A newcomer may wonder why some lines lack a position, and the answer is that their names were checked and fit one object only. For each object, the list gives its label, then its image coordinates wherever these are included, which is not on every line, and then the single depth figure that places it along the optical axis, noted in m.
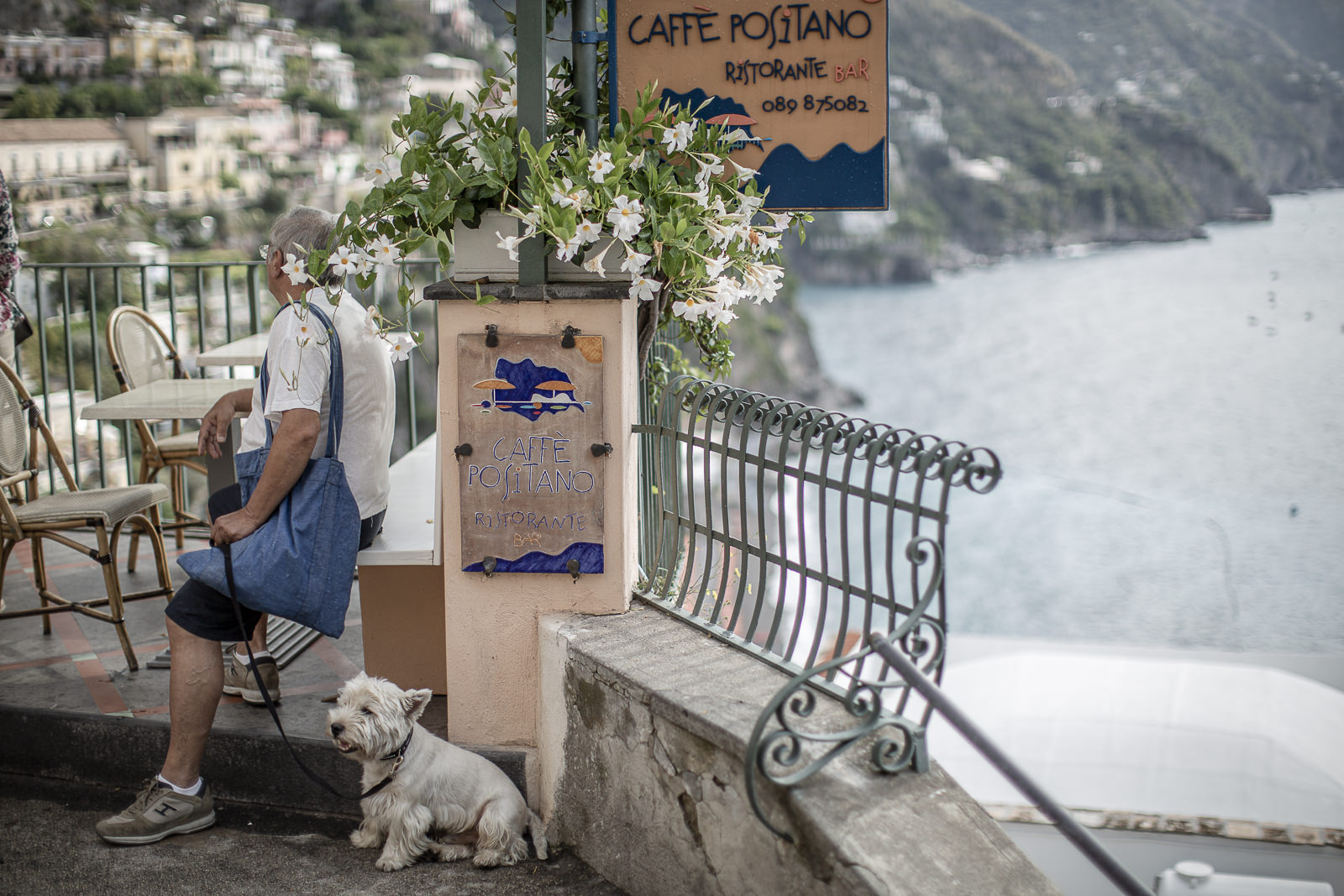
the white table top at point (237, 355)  4.00
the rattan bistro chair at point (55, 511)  3.32
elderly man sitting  2.56
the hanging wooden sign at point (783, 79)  2.62
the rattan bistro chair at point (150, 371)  4.37
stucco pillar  2.54
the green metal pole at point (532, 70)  2.43
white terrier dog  2.48
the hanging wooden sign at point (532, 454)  2.55
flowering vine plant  2.34
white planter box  2.54
